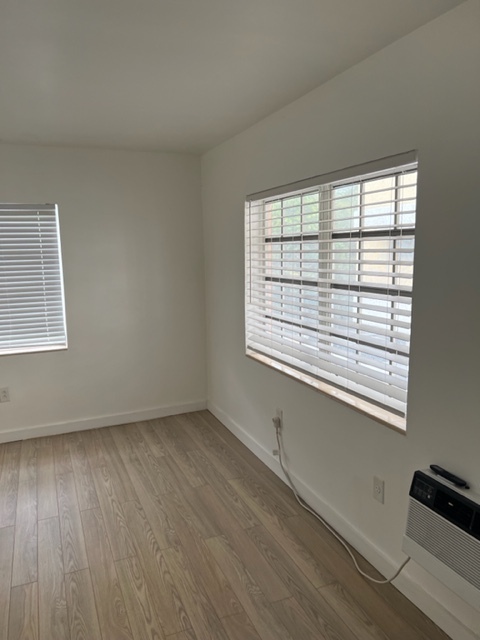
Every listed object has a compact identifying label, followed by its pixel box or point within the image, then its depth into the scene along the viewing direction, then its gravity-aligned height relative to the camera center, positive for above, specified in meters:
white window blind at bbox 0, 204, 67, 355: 3.54 -0.19
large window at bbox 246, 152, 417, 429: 1.98 -0.15
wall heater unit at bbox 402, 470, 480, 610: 1.56 -1.02
